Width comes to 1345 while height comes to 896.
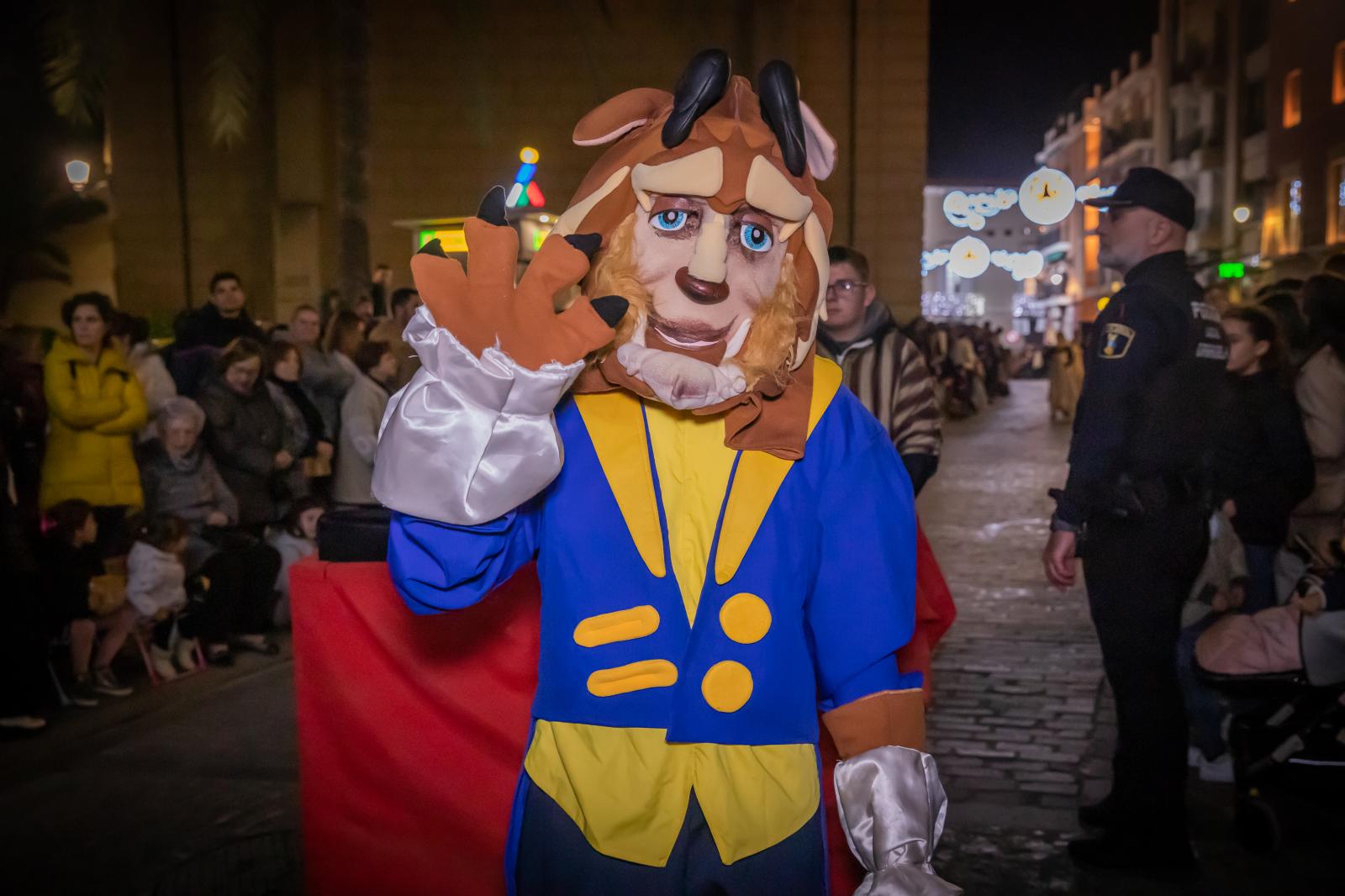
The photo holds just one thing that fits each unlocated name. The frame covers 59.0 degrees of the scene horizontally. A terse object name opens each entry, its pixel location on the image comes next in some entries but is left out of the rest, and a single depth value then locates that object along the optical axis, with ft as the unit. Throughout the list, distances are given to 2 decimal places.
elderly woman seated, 19.83
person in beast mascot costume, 5.62
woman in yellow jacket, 19.07
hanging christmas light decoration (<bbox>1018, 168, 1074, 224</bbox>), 43.29
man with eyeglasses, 15.57
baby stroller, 12.69
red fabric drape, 7.96
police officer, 11.51
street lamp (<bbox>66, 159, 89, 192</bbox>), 44.78
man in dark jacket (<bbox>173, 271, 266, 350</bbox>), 24.20
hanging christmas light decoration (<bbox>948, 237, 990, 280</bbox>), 72.13
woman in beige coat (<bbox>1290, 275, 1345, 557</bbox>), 15.44
